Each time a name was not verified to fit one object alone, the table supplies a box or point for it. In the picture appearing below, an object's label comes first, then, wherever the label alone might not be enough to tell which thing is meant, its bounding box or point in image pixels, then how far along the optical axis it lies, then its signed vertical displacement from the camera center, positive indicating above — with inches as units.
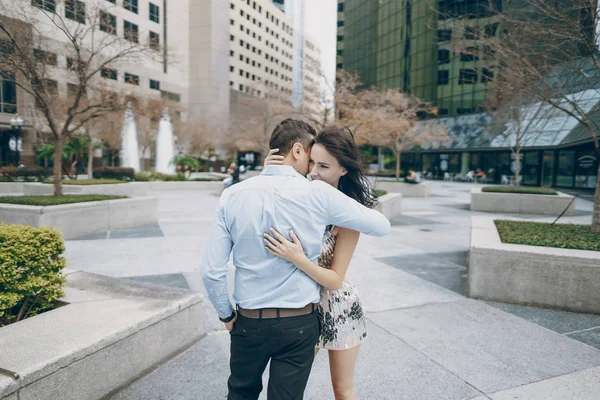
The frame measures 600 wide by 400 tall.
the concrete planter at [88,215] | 337.7 -48.8
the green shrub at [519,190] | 609.2 -25.6
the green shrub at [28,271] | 125.7 -36.2
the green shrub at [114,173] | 961.5 -21.4
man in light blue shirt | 71.9 -19.4
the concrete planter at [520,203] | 579.2 -43.4
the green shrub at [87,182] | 649.6 -31.2
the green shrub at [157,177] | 1006.4 -30.0
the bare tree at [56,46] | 317.7 +108.2
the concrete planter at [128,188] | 627.5 -44.4
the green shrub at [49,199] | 366.3 -35.7
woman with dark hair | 79.7 -20.4
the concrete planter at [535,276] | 192.9 -51.2
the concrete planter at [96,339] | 99.2 -51.0
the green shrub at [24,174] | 909.8 -28.4
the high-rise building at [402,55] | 1761.8 +615.4
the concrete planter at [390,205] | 478.3 -44.1
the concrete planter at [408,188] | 851.4 -36.3
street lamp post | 883.5 +68.7
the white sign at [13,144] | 1063.0 +47.7
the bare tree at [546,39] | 242.5 +94.1
